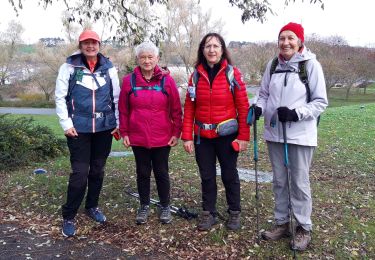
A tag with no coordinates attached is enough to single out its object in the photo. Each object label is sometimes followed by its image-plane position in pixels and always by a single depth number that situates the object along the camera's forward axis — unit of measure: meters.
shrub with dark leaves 8.18
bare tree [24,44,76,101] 49.47
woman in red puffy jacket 4.05
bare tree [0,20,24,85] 51.22
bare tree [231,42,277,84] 43.41
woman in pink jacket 4.25
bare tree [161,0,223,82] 38.06
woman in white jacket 3.68
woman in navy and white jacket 4.25
